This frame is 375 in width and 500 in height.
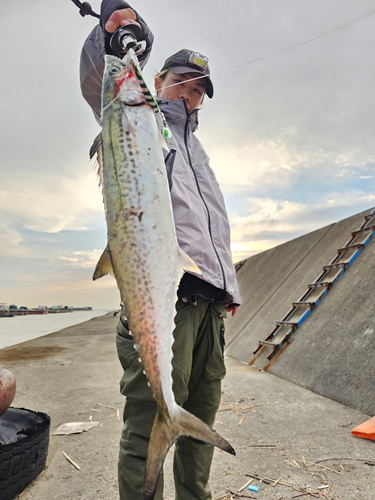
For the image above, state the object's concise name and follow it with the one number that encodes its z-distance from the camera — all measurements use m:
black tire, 2.19
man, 1.79
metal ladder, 5.68
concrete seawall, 4.13
